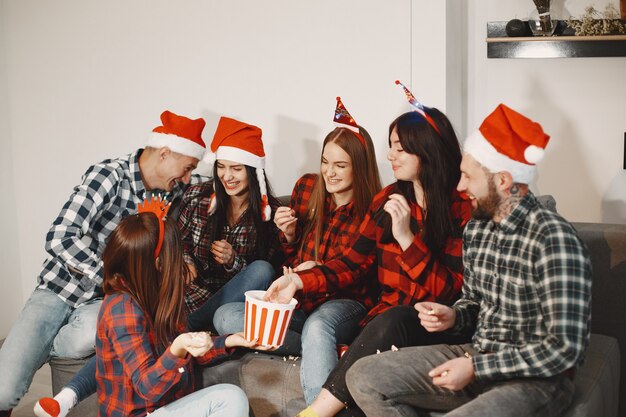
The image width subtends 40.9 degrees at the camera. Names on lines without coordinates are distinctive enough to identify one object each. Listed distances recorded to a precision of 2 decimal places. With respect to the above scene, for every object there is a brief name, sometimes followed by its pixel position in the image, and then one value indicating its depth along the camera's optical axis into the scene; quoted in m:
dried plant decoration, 3.04
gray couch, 2.66
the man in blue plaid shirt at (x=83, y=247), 2.96
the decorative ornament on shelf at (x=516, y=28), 3.15
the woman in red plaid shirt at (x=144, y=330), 2.35
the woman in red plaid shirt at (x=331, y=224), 2.81
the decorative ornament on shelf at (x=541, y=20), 3.09
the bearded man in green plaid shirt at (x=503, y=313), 2.09
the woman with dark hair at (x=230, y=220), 3.20
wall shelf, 3.08
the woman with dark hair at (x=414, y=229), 2.65
